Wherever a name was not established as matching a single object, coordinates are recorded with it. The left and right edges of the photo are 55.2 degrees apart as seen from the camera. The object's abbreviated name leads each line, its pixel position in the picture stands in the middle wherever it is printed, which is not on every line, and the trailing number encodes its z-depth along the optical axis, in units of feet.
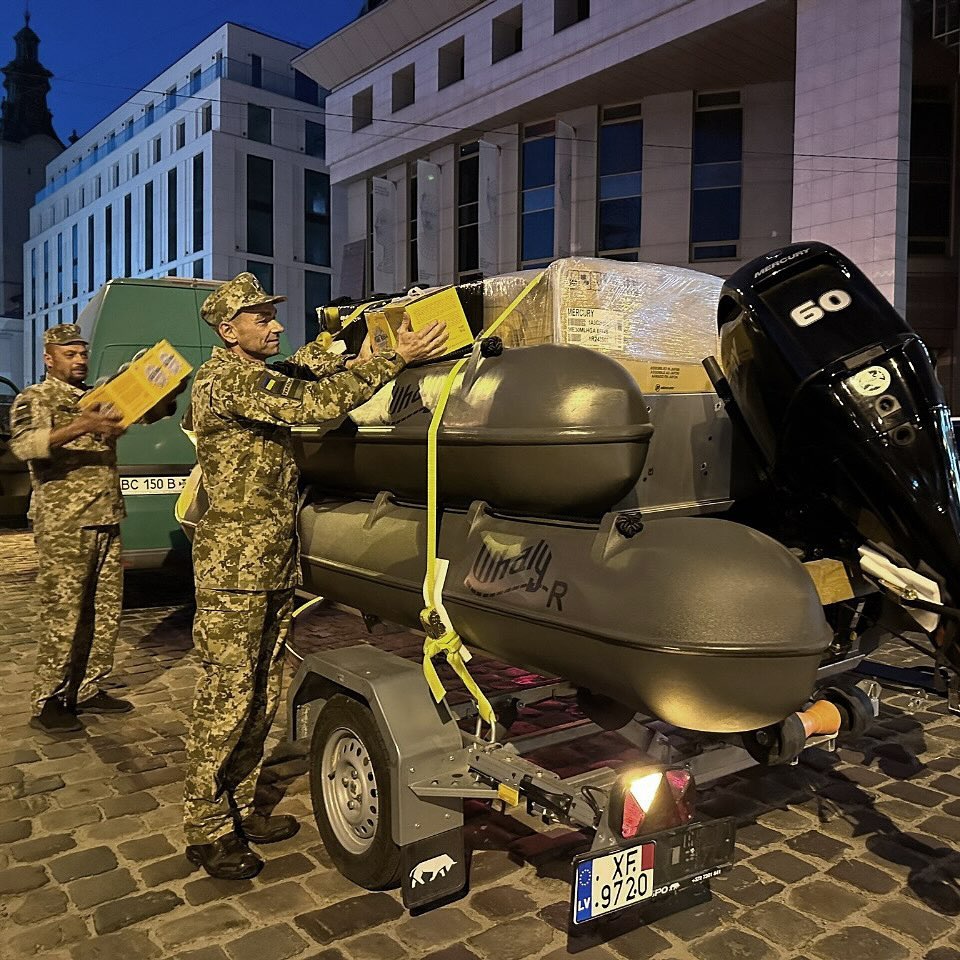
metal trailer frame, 10.05
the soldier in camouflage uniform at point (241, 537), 12.34
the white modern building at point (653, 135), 58.18
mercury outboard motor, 10.28
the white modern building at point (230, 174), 150.61
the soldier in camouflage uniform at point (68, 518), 18.10
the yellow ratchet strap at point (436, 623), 11.66
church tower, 262.26
